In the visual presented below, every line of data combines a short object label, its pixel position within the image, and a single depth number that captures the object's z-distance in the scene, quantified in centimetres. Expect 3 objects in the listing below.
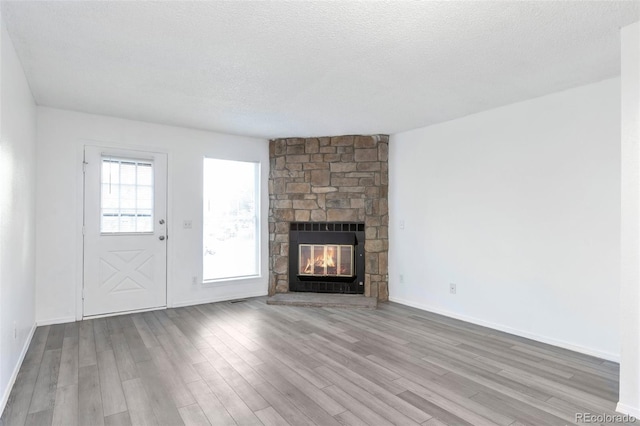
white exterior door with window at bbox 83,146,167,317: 418
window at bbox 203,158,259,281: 504
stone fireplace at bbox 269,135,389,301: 511
